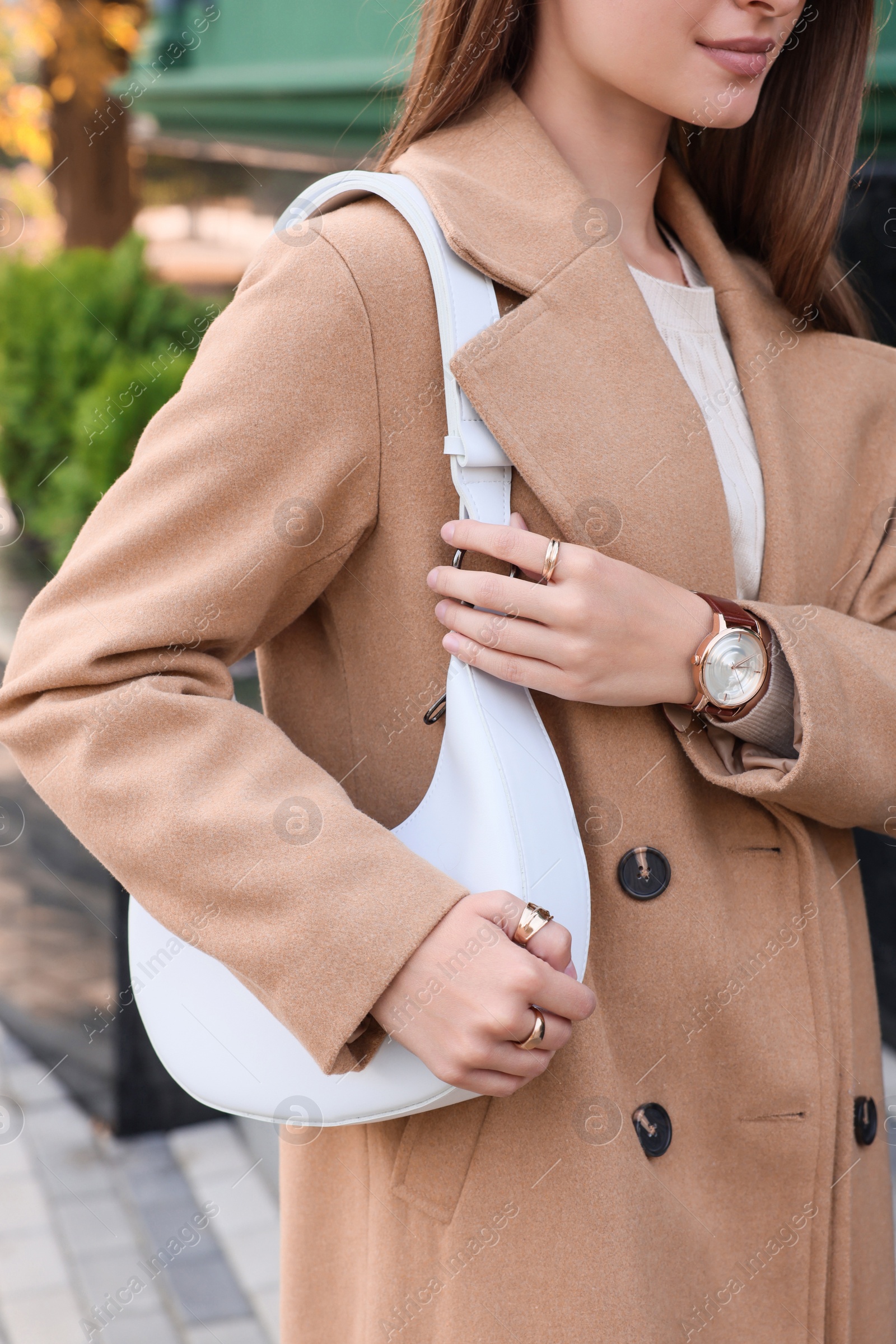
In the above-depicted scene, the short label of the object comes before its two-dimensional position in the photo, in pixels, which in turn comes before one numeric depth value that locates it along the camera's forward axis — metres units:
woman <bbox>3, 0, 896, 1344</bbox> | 1.11
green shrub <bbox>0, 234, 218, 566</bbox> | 5.52
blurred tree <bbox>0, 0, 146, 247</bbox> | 7.39
